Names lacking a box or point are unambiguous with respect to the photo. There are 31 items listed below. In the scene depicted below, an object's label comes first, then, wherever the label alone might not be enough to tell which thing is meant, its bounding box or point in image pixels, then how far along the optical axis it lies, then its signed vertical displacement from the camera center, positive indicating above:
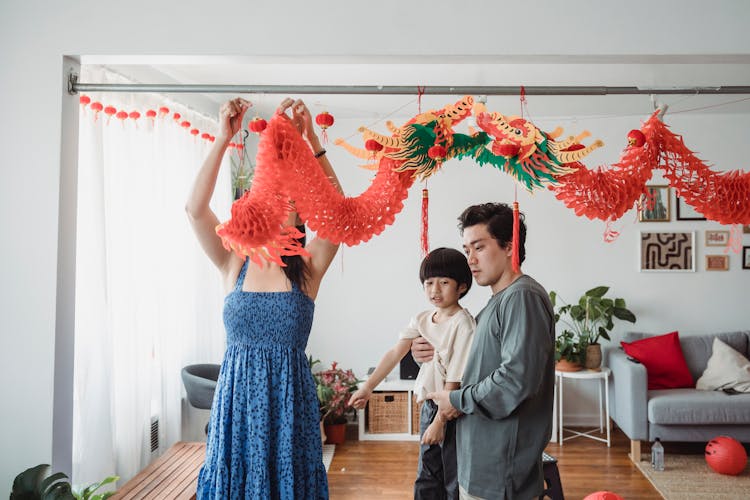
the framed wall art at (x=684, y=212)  5.19 +0.43
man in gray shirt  1.64 -0.34
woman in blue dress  1.61 -0.35
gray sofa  4.16 -1.06
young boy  2.25 -0.36
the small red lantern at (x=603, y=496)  2.82 -1.11
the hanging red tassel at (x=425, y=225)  1.93 +0.11
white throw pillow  4.41 -0.83
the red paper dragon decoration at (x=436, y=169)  1.55 +0.26
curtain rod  1.93 +0.56
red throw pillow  4.60 -0.78
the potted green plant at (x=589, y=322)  4.74 -0.52
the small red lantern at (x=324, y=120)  1.75 +0.41
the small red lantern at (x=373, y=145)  1.76 +0.34
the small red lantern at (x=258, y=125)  1.61 +0.36
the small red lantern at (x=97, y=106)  2.86 +0.72
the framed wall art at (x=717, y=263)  5.20 -0.01
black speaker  4.88 -0.89
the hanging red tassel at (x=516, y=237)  1.74 +0.07
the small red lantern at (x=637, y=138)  1.89 +0.39
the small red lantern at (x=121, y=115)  3.11 +0.74
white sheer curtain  2.96 -0.16
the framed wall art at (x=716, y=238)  5.20 +0.20
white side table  4.62 -1.05
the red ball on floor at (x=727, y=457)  3.88 -1.27
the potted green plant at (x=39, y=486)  1.83 -0.71
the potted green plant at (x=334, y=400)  4.64 -1.09
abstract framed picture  5.21 +0.09
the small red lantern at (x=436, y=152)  1.78 +0.32
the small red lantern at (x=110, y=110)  2.97 +0.74
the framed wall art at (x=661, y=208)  5.23 +0.46
